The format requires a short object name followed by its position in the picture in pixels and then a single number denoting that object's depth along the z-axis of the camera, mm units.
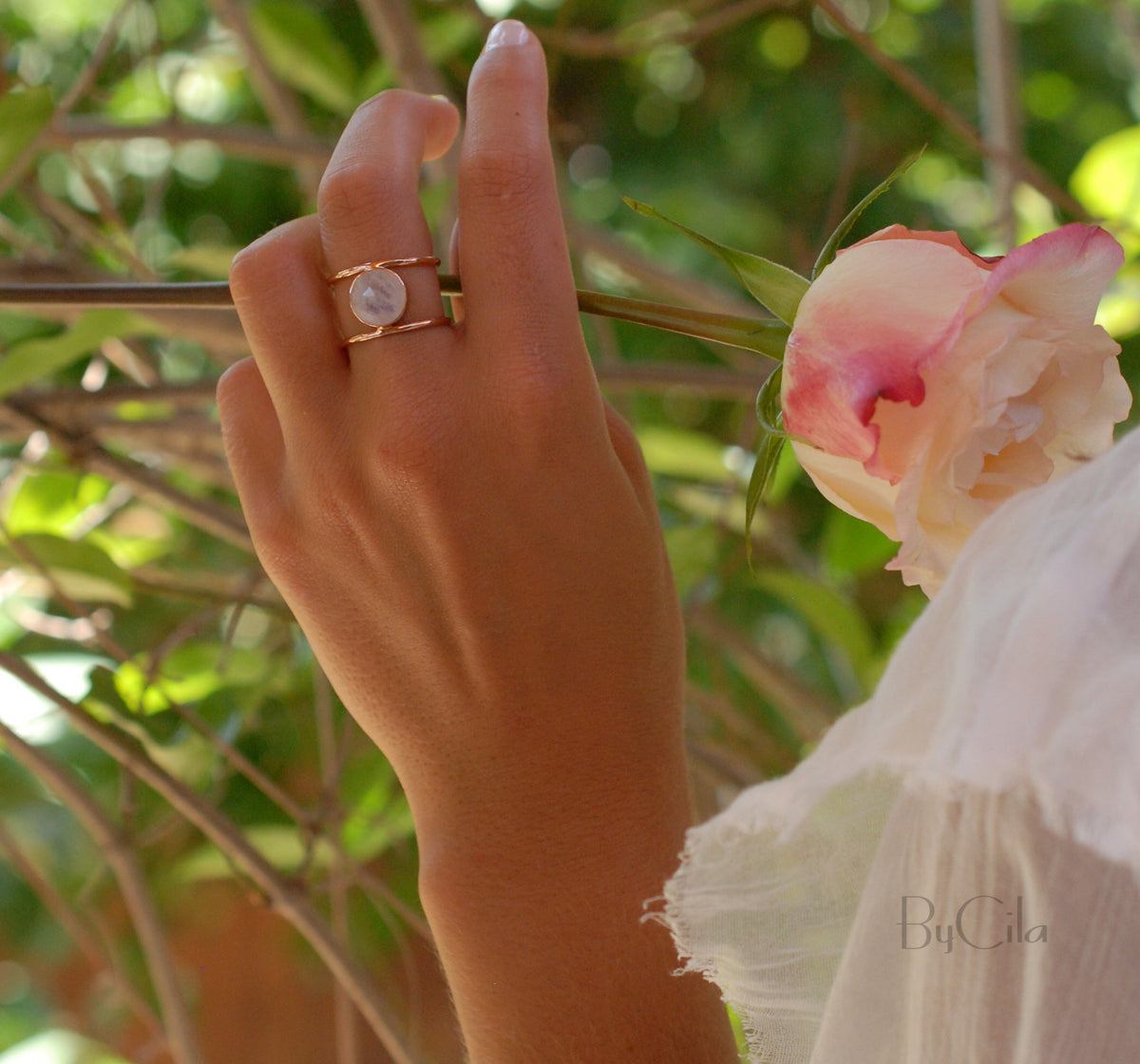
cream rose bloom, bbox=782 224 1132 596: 624
